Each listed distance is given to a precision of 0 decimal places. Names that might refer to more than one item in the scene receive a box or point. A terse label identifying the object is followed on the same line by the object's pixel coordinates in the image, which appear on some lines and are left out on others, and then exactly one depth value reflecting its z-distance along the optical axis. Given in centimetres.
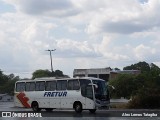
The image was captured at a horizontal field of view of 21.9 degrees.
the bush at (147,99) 4144
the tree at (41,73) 12929
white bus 3359
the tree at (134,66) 15690
